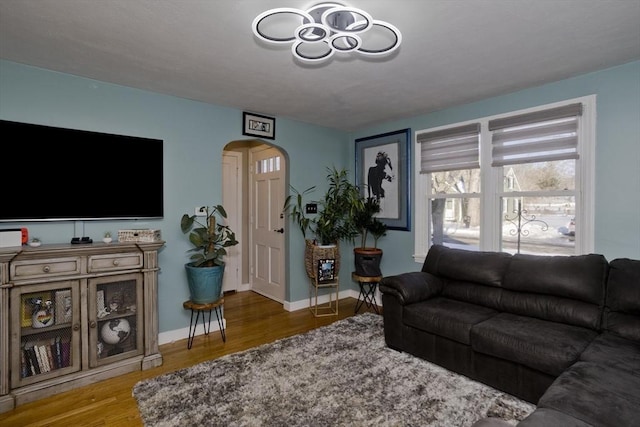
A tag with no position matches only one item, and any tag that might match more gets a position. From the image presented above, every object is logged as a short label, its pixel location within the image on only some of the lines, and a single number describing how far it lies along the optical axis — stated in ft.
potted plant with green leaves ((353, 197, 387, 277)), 13.00
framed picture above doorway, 12.07
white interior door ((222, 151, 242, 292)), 16.03
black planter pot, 12.97
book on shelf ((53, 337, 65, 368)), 7.80
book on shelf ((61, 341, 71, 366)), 7.88
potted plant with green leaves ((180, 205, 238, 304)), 10.16
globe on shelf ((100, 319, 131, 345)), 8.48
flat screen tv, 8.00
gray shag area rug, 6.63
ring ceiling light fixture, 5.39
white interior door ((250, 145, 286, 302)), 14.60
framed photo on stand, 12.94
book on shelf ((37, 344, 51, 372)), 7.61
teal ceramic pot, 10.11
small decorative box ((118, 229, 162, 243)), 9.06
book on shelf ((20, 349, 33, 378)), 7.36
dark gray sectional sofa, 5.06
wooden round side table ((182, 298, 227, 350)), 10.17
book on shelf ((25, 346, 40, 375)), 7.50
